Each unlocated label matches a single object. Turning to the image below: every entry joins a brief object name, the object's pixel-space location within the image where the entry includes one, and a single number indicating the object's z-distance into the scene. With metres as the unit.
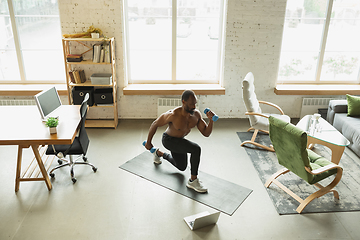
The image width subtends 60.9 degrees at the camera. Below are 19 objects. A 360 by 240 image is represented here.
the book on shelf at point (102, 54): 5.18
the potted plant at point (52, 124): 3.45
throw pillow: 5.04
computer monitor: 3.82
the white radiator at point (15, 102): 5.63
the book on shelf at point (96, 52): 5.16
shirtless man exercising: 3.60
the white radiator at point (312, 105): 5.90
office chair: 3.75
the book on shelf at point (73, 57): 5.16
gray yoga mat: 3.57
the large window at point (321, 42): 5.63
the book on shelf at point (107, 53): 5.19
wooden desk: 3.39
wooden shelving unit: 5.07
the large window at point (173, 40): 5.54
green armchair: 3.22
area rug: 3.50
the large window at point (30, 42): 5.41
